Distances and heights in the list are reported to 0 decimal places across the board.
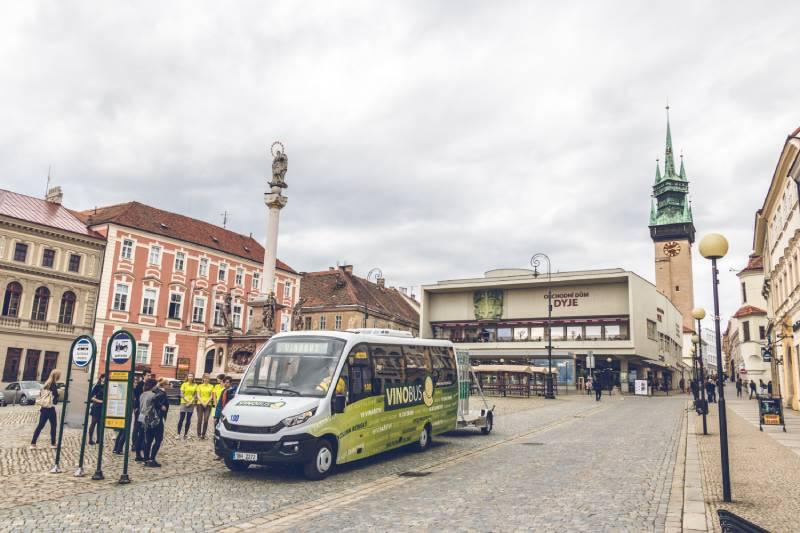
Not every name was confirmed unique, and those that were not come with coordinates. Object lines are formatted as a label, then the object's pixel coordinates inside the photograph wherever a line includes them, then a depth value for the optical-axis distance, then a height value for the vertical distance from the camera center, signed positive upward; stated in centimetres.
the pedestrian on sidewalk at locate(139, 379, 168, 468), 1151 -103
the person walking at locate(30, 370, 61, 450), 1337 -94
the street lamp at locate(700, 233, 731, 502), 1004 +230
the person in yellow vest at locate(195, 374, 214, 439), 1546 -88
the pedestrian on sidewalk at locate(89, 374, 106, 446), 1355 -101
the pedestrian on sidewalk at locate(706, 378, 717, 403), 3448 -32
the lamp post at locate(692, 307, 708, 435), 1878 +224
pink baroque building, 4462 +637
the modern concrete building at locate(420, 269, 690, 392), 5653 +594
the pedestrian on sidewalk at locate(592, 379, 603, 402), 3822 -55
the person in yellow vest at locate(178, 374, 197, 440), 1554 -84
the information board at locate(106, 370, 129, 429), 1048 -63
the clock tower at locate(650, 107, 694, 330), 9631 +2333
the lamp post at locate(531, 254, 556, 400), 3800 -61
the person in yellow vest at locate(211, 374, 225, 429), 1554 -60
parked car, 2853 -154
